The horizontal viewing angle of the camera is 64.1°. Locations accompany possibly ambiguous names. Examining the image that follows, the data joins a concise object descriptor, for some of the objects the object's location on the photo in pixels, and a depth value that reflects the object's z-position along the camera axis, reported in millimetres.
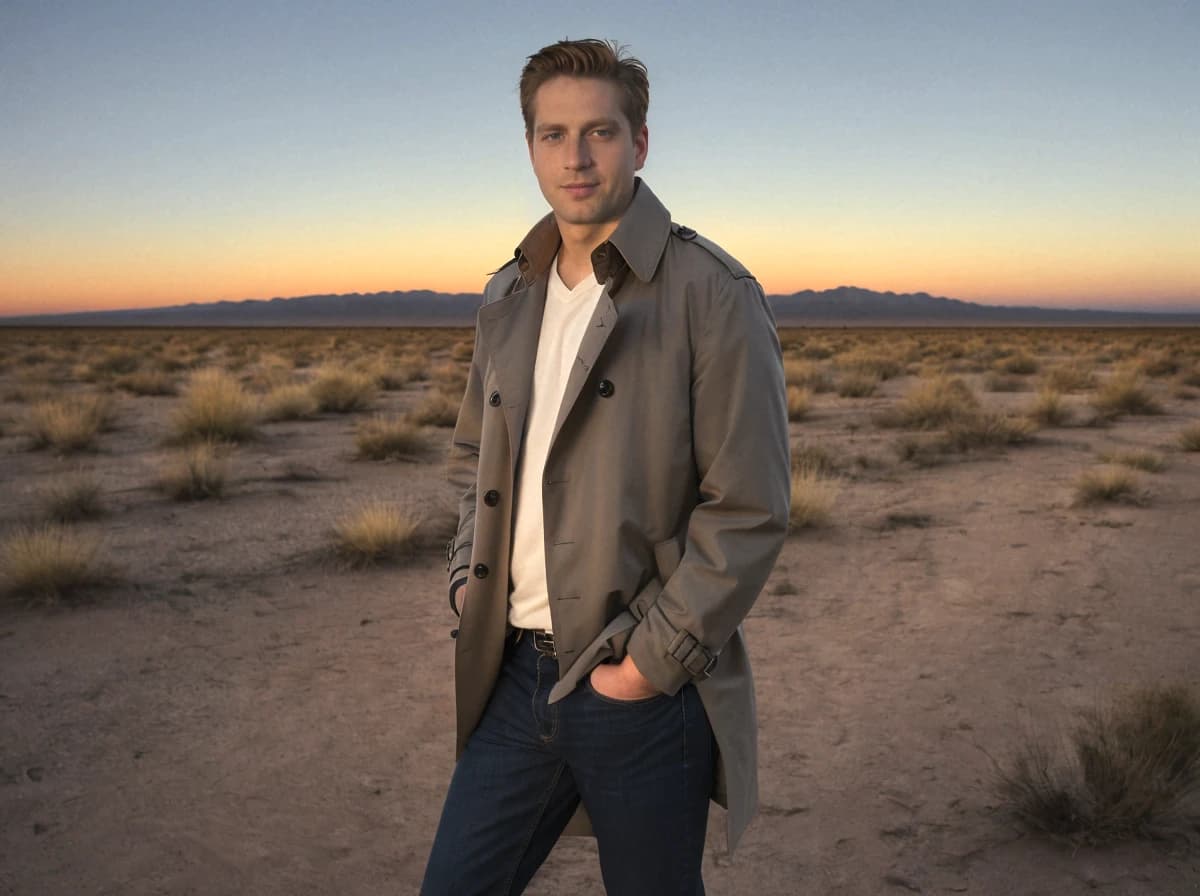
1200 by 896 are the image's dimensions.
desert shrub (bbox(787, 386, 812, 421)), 15161
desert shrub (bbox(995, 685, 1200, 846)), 3506
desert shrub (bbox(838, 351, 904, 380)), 22750
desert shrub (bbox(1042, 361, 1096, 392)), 19542
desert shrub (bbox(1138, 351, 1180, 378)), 23438
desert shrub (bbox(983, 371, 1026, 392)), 20312
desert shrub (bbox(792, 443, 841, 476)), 10383
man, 1673
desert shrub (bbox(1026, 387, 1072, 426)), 14156
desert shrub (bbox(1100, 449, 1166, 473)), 10336
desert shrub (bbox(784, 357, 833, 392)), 19739
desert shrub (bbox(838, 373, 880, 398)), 18562
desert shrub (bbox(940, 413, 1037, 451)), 12117
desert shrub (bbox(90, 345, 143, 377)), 24109
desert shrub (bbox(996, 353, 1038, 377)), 24844
